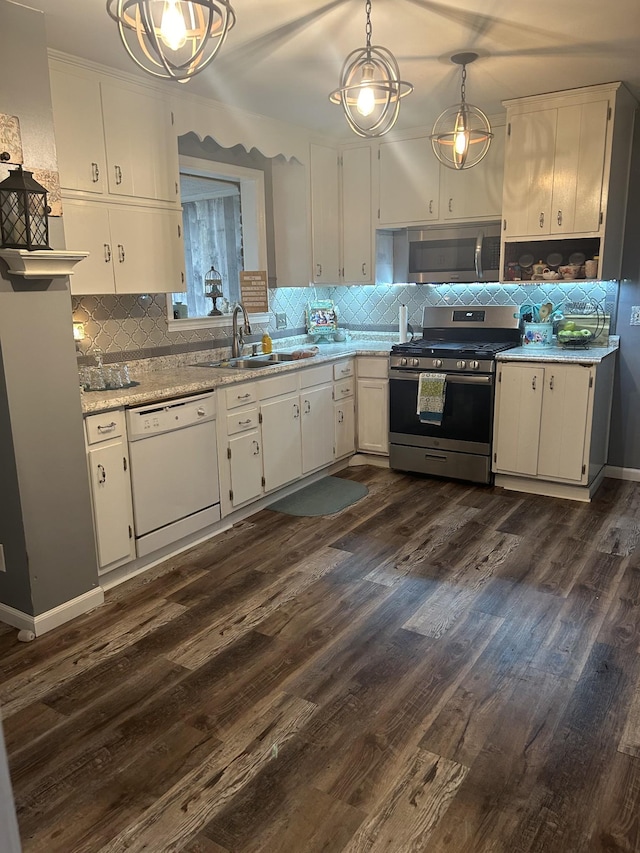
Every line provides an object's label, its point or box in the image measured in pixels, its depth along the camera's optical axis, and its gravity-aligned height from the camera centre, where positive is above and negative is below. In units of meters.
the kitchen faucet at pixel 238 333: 4.54 -0.33
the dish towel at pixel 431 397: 4.55 -0.78
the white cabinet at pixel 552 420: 4.14 -0.89
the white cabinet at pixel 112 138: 3.14 +0.76
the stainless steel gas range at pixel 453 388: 4.47 -0.73
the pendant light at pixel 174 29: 1.71 +0.68
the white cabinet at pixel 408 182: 4.78 +0.74
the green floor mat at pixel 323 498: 4.25 -1.42
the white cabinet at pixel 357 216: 5.08 +0.52
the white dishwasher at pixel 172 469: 3.27 -0.95
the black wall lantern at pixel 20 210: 2.46 +0.30
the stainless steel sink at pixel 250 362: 4.43 -0.51
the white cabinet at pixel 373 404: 4.95 -0.90
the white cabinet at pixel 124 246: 3.25 +0.22
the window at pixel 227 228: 4.84 +0.43
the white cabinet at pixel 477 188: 4.48 +0.65
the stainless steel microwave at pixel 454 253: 4.66 +0.21
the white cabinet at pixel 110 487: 3.02 -0.93
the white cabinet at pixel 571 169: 4.01 +0.70
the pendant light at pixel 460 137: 3.33 +0.75
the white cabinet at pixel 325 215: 4.98 +0.53
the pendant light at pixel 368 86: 2.46 +0.73
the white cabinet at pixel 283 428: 3.88 -0.93
